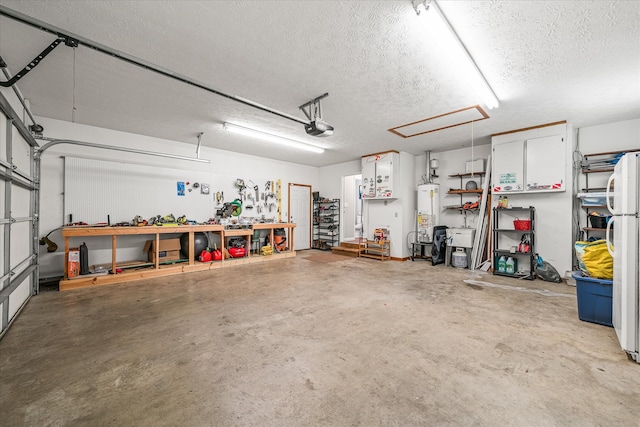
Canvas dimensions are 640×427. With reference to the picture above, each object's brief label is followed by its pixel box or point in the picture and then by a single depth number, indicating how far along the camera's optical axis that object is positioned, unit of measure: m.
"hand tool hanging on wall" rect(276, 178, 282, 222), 8.17
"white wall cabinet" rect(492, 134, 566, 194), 4.84
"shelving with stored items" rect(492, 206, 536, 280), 5.07
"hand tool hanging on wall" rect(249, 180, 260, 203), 7.60
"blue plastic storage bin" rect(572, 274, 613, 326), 2.88
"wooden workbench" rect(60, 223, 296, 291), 4.30
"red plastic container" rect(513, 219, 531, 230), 5.09
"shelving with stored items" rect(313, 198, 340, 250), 8.63
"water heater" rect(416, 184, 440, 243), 6.67
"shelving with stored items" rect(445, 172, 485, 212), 6.21
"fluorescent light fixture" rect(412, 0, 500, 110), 2.06
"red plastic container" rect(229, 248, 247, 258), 6.41
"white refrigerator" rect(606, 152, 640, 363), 2.17
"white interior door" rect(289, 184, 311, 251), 8.70
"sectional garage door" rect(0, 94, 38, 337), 2.70
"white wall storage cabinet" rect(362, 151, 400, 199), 6.90
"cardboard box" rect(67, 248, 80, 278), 4.33
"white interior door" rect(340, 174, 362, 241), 8.83
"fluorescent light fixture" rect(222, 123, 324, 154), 4.95
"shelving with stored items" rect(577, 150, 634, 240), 4.58
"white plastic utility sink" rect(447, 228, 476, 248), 5.95
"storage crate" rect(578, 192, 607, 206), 4.47
